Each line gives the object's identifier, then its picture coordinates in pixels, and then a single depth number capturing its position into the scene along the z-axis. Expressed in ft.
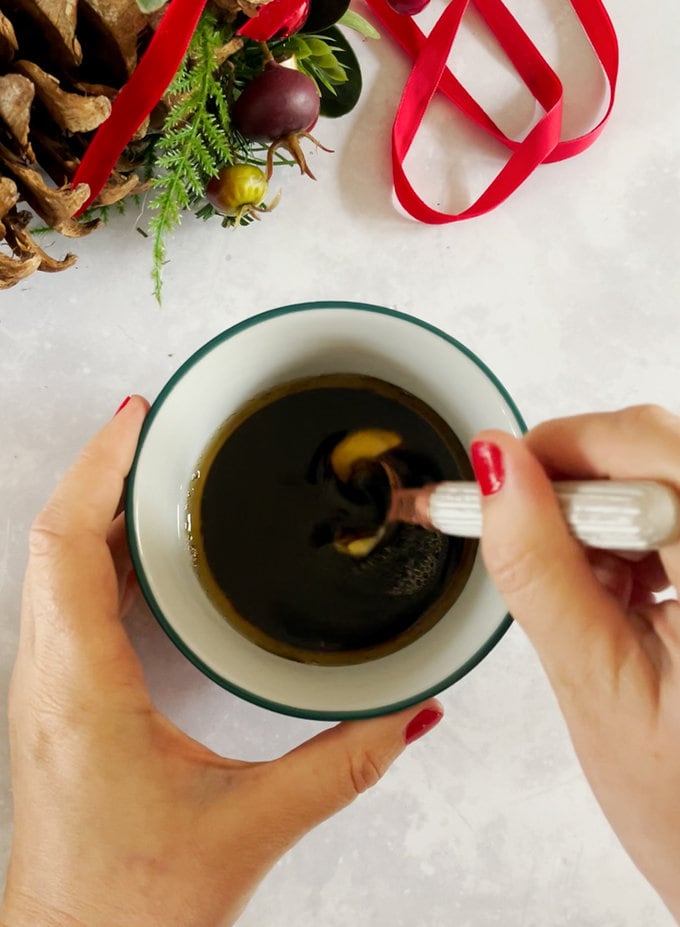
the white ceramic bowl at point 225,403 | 1.85
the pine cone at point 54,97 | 1.84
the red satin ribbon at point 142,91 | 1.83
